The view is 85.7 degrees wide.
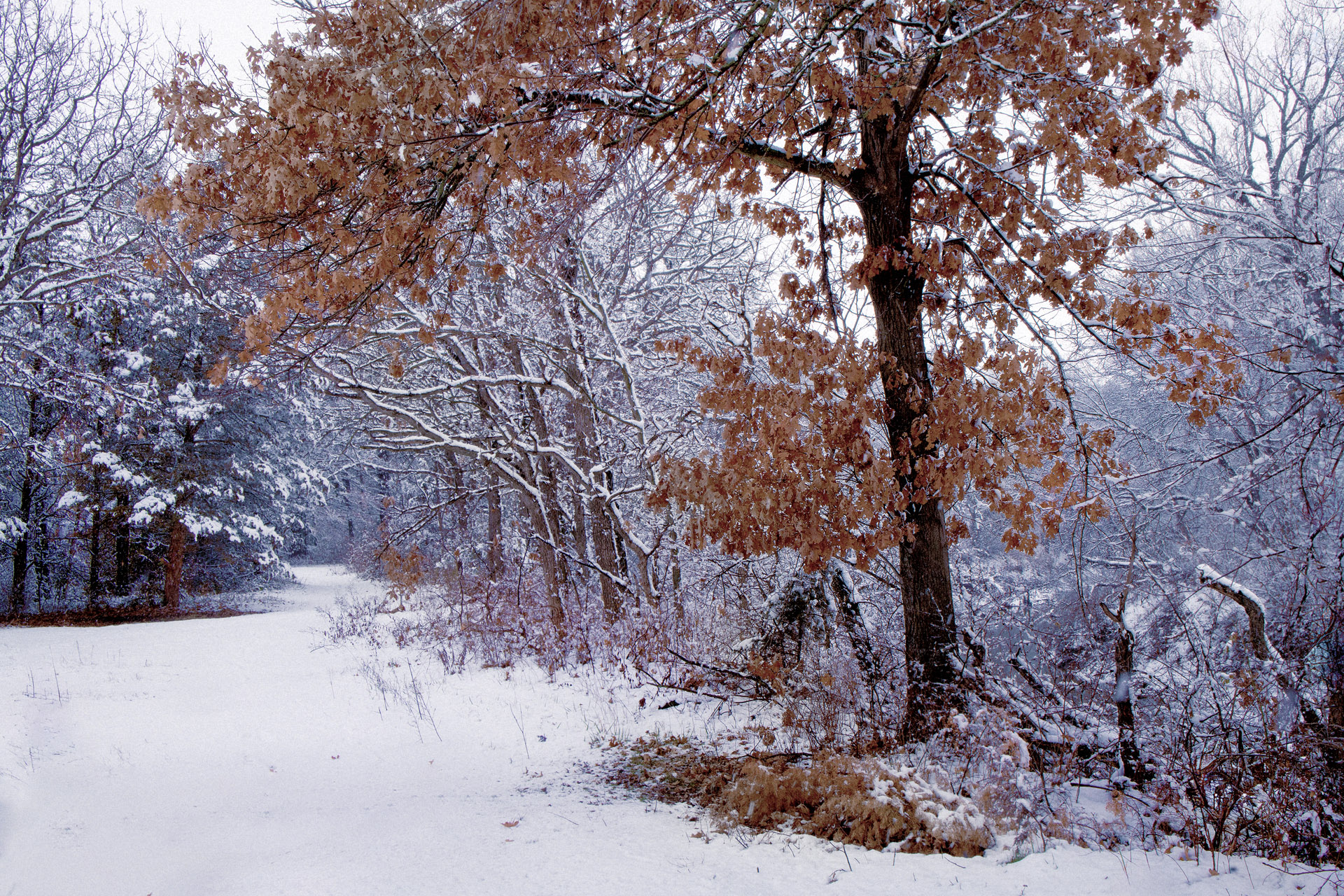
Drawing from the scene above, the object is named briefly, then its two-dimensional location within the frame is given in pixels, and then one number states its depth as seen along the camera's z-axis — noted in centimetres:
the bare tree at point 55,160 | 1059
